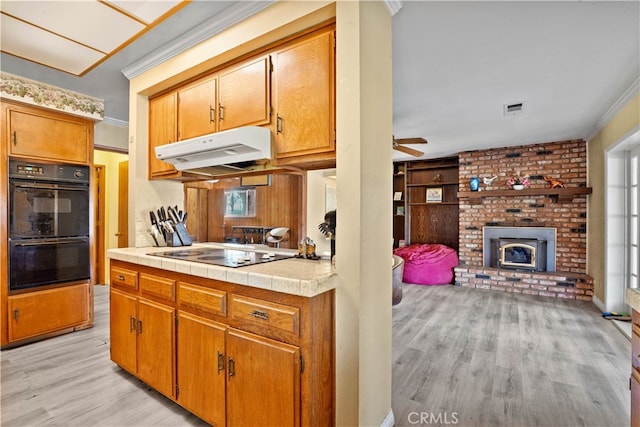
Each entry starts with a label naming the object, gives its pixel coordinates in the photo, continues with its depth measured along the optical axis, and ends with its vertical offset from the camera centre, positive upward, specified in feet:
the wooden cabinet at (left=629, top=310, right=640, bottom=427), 3.96 -2.10
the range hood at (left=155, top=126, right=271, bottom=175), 5.77 +1.27
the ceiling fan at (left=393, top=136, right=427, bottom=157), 12.04 +2.77
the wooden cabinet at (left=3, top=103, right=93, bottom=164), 9.30 +2.51
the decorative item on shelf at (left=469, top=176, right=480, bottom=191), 18.42 +1.66
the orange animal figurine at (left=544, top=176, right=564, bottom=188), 16.31 +1.57
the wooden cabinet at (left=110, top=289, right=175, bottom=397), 6.36 -2.86
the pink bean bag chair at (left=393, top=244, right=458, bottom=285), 18.39 -3.24
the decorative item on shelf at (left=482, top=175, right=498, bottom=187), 18.28 +1.89
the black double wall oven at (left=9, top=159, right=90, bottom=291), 9.30 -0.35
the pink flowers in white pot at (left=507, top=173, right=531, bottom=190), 17.30 +1.67
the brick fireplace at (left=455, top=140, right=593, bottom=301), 16.08 -0.07
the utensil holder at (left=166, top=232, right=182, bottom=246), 8.97 -0.77
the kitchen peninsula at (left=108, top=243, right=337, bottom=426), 4.49 -2.15
